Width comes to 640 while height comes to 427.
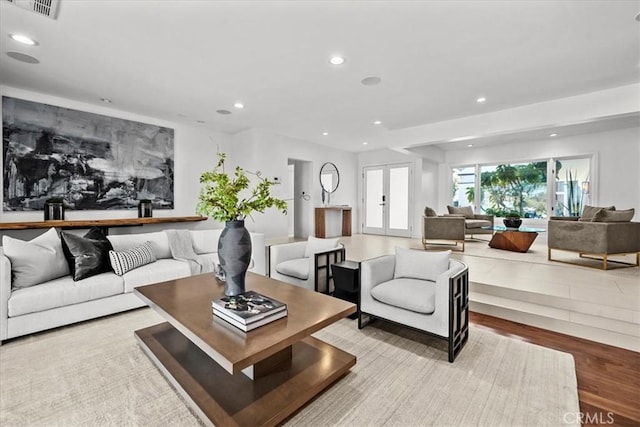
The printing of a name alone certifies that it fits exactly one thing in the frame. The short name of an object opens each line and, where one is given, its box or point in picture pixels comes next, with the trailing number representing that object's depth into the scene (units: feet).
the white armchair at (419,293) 6.80
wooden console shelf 12.43
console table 24.35
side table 9.04
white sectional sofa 7.48
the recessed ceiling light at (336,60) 10.24
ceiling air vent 7.49
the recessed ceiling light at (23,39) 9.08
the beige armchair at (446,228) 18.88
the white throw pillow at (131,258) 9.44
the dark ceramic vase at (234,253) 6.39
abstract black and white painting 13.43
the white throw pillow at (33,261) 7.98
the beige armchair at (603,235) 13.55
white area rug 5.05
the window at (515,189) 23.94
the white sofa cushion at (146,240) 10.60
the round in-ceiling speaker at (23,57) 10.30
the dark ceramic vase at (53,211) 13.83
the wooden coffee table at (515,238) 18.28
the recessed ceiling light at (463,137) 17.47
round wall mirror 25.76
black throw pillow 8.86
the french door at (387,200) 26.86
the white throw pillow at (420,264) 8.39
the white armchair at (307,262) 10.16
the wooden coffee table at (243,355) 4.62
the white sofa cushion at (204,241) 13.08
